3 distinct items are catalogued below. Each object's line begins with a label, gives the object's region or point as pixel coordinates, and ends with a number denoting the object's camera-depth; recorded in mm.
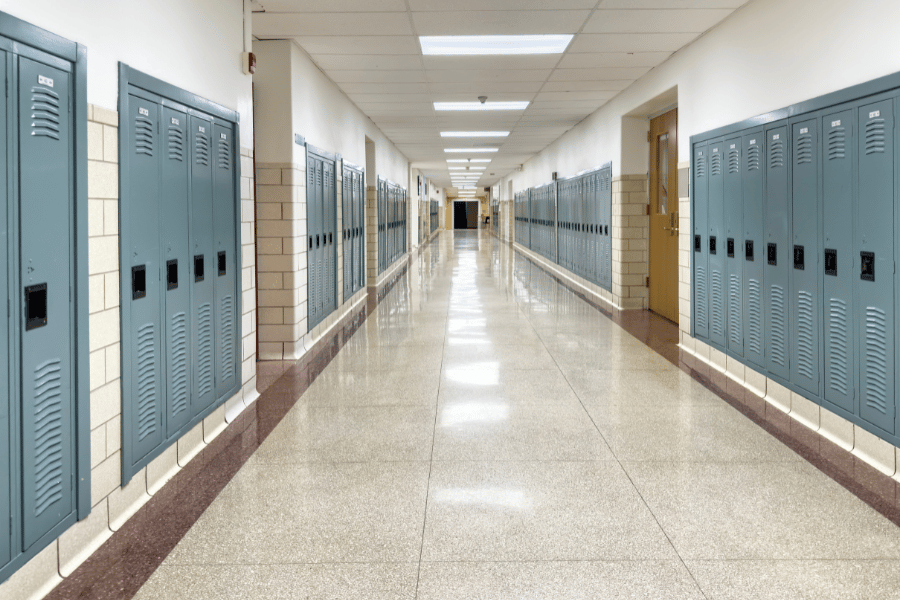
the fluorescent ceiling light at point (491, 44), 6188
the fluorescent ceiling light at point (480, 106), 9672
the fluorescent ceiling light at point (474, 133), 13031
